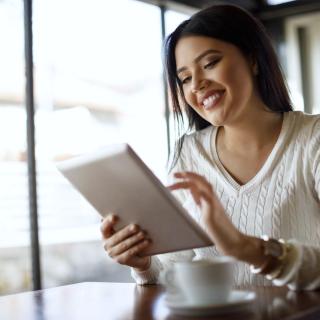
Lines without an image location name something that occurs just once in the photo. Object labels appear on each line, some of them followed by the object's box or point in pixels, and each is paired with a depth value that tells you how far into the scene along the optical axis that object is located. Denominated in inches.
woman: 55.0
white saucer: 34.3
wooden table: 35.4
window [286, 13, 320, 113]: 165.0
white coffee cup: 34.4
